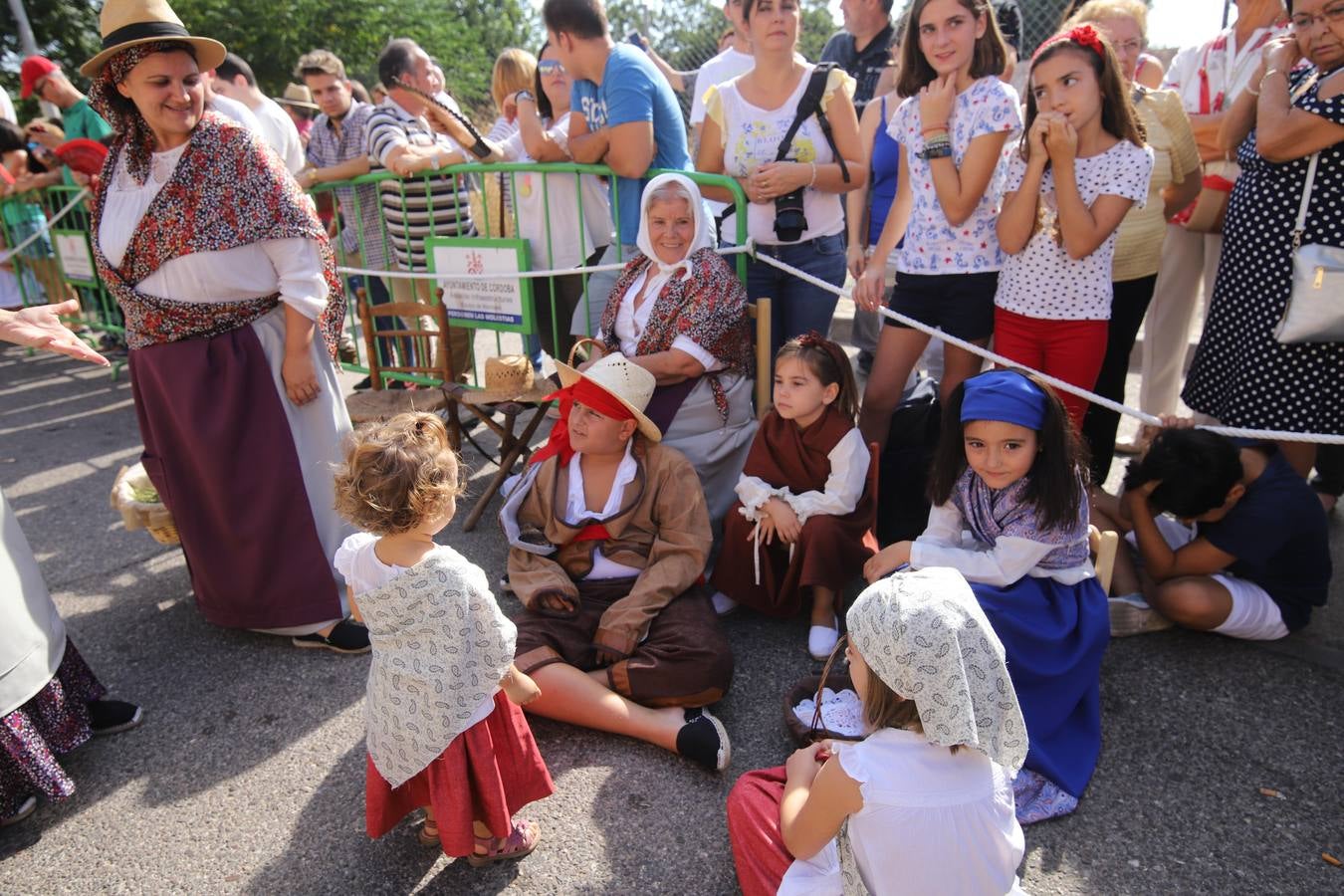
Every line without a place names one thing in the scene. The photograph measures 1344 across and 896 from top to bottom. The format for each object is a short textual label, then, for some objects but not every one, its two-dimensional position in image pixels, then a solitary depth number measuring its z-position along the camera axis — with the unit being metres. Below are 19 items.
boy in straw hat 2.63
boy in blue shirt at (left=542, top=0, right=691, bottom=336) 3.81
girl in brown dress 2.96
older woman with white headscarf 3.39
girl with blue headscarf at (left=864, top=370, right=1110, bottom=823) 2.32
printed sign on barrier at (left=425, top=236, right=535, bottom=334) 4.37
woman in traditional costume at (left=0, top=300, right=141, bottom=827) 2.29
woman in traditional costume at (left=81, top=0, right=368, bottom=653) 2.68
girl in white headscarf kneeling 1.43
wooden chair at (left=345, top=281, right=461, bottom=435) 4.20
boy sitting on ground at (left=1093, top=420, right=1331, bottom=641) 2.78
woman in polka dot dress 2.78
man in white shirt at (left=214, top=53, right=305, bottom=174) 5.83
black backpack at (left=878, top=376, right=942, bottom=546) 3.39
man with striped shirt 4.74
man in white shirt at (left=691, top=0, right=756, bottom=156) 5.20
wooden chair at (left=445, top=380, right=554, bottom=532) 4.02
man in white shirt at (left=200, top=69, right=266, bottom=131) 4.95
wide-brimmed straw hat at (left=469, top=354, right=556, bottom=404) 4.02
